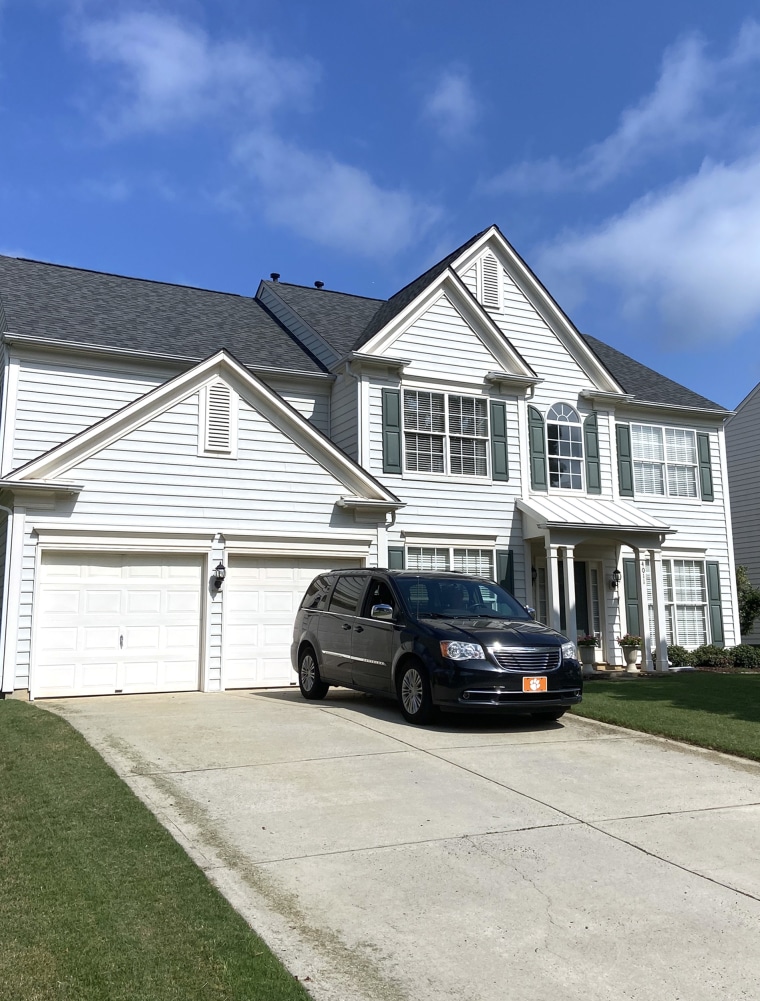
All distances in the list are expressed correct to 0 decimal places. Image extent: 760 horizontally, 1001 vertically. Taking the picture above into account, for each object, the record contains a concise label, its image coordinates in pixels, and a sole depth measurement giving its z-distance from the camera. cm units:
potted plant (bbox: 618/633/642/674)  1939
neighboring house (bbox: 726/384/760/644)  2755
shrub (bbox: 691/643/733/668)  2050
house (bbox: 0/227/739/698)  1378
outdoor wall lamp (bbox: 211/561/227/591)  1433
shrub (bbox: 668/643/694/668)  2019
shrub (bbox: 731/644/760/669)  2084
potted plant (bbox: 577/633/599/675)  1911
